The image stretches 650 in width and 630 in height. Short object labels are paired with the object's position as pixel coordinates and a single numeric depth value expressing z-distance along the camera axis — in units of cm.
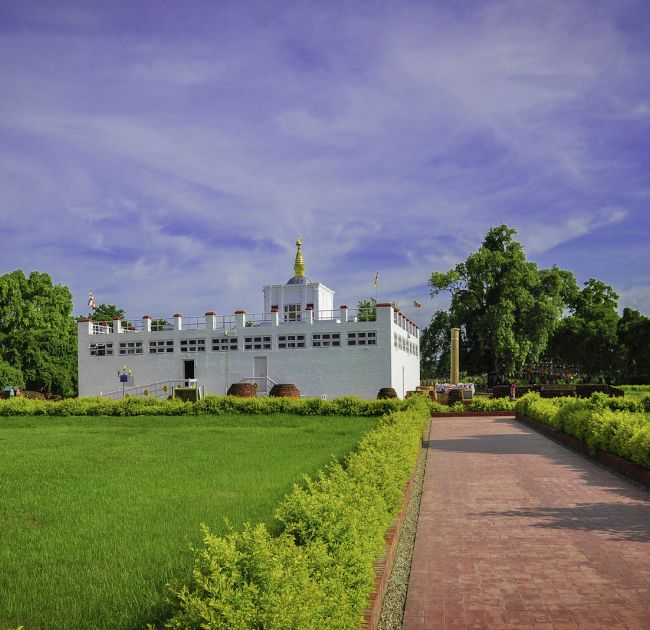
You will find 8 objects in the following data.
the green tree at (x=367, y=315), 3851
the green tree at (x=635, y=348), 5538
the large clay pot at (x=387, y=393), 3150
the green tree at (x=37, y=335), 4591
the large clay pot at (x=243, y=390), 3140
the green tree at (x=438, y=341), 4738
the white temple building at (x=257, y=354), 3691
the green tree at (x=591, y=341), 5441
